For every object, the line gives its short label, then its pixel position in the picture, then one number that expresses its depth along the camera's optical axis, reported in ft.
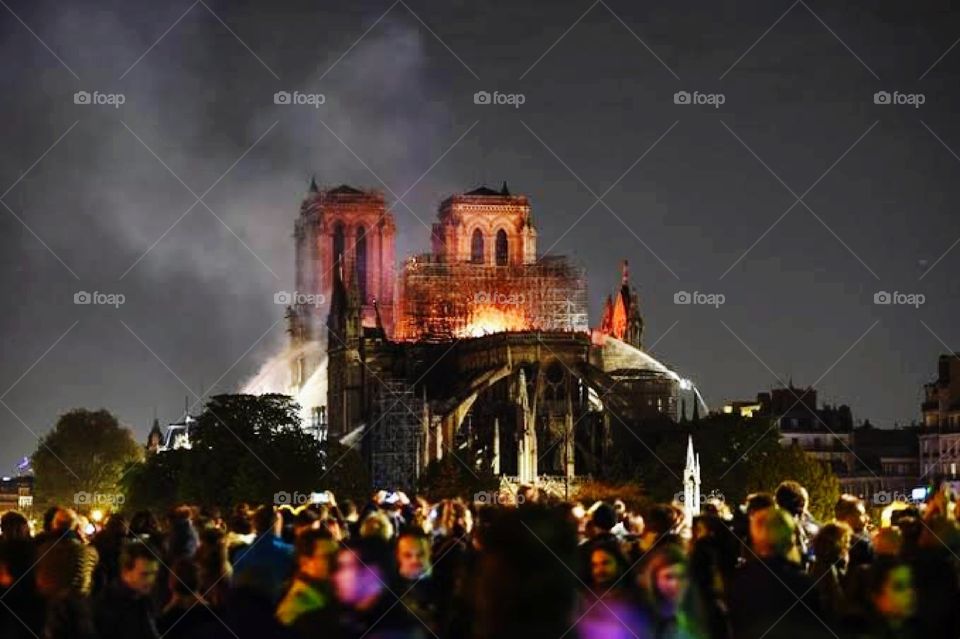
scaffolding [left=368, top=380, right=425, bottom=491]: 453.58
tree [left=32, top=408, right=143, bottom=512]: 528.22
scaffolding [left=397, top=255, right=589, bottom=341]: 552.82
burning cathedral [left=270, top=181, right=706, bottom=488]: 471.62
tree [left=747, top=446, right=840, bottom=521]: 356.38
